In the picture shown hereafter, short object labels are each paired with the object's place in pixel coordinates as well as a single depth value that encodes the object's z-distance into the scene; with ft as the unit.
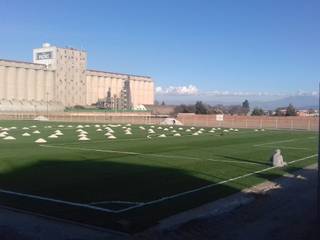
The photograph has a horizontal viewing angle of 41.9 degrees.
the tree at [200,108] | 429.13
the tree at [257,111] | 408.54
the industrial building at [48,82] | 419.58
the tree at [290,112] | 337.32
